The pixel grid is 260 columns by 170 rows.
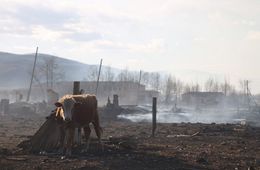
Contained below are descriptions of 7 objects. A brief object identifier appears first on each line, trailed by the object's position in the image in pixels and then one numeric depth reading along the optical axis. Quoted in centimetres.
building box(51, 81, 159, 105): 10288
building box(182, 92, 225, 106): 11369
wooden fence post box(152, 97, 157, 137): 2509
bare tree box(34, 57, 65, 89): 10352
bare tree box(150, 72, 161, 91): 15480
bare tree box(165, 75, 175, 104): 12895
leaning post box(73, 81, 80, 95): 1922
